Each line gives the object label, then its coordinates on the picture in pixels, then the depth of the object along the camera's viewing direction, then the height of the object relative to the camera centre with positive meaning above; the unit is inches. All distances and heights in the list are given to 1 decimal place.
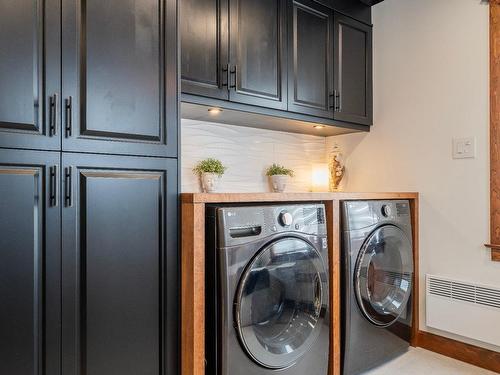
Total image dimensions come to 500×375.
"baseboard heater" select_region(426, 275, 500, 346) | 88.6 -28.3
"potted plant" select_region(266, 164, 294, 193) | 105.9 +3.8
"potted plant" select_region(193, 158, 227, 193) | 93.9 +4.4
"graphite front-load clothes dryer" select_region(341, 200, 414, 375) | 82.2 -21.0
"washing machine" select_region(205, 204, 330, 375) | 61.8 -17.2
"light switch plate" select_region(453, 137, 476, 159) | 93.4 +10.2
